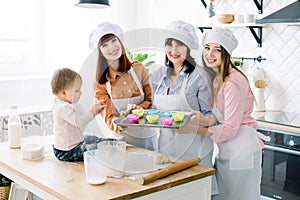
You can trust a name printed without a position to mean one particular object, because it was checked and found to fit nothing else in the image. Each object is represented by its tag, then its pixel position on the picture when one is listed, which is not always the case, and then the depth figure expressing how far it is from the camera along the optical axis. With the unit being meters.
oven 2.63
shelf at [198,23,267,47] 3.21
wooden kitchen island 1.54
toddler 1.83
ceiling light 2.59
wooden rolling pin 1.63
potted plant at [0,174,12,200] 2.51
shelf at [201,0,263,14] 3.26
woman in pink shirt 1.94
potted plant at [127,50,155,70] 1.97
